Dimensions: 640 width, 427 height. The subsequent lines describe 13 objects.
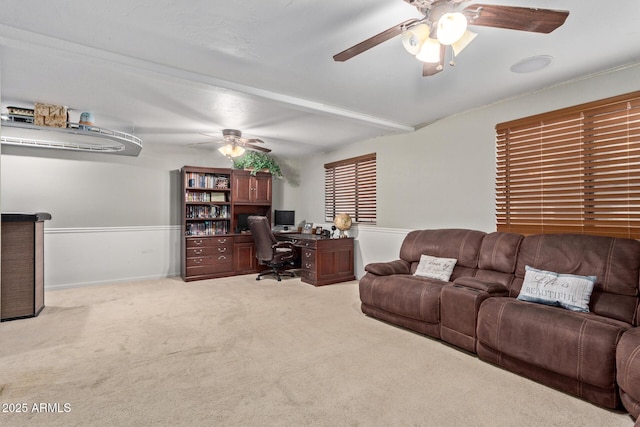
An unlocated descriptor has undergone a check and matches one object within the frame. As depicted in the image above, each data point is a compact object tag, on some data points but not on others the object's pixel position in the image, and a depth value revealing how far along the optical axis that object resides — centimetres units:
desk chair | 544
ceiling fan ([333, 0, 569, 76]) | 167
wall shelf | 433
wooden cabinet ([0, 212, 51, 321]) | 349
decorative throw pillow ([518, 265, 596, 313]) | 246
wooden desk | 525
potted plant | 626
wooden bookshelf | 566
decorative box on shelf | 364
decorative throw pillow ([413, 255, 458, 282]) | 353
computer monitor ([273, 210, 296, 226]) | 689
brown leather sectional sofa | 200
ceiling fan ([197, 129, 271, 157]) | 487
